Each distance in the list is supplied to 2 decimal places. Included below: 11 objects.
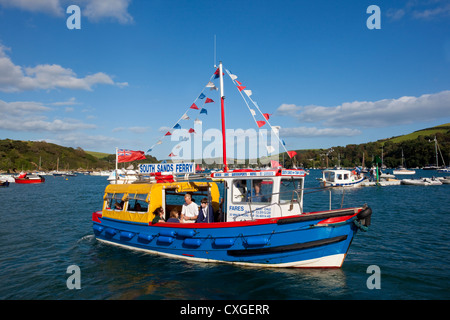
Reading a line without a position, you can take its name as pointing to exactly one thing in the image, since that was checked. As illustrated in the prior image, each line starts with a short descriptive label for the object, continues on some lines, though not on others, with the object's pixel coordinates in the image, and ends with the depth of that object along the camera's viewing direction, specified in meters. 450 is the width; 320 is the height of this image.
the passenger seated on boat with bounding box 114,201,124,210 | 13.80
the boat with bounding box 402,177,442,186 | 54.93
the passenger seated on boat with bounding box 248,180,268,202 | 10.70
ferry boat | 9.53
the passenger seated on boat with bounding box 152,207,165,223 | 11.71
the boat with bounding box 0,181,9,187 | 64.96
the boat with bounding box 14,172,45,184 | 77.12
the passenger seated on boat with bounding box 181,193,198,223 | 11.65
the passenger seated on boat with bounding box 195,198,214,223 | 11.19
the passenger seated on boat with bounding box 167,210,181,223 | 11.85
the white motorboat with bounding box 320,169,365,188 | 50.79
